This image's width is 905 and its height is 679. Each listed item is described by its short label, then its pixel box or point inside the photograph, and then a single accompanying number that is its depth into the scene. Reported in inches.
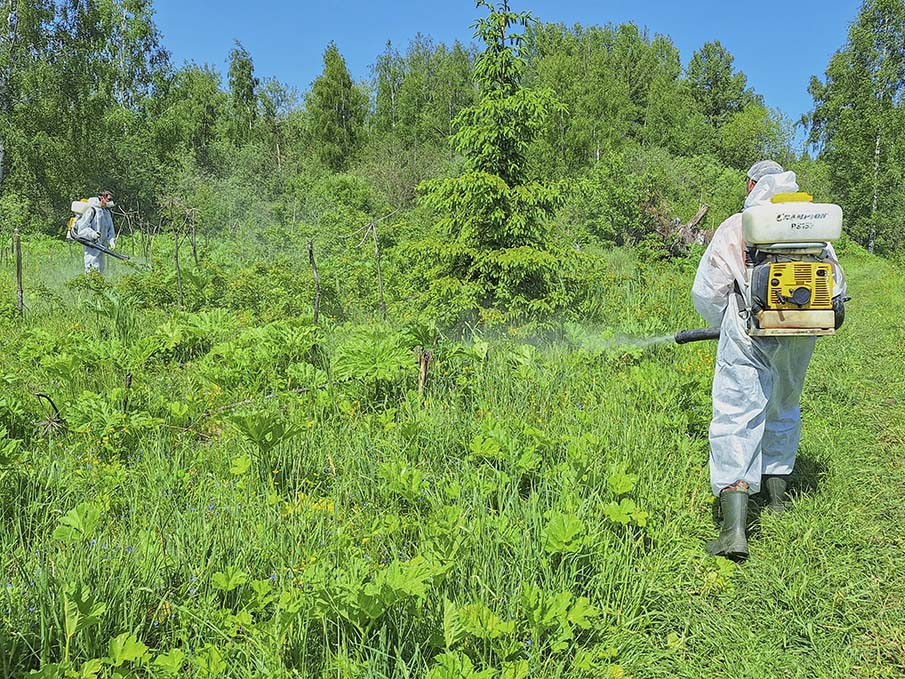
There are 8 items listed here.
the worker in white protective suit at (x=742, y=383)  134.2
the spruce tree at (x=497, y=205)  266.8
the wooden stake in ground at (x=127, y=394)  173.0
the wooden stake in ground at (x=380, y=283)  298.3
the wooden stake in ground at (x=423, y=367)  187.9
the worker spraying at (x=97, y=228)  454.6
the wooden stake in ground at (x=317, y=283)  272.4
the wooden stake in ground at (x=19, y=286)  300.8
